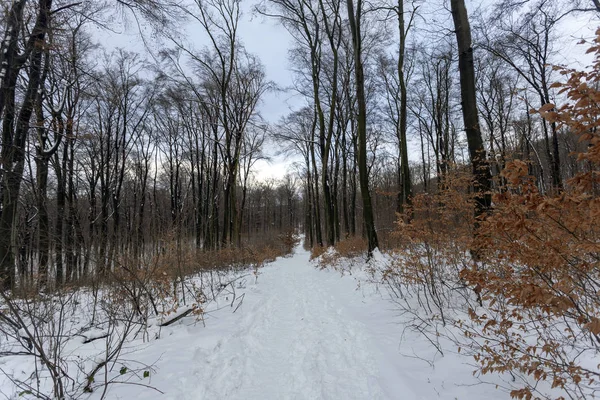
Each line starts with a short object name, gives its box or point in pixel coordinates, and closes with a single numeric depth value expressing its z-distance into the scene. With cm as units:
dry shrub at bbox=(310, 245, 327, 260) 1631
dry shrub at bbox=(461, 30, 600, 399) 142
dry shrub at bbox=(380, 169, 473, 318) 417
